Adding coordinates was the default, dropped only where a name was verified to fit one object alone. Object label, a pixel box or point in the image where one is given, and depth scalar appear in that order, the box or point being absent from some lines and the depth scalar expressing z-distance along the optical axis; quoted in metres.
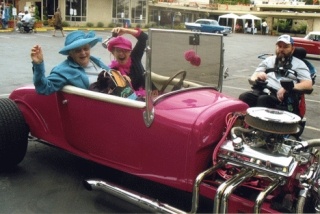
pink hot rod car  2.68
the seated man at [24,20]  22.52
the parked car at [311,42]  19.77
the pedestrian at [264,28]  52.12
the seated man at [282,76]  4.52
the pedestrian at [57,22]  21.96
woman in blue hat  3.39
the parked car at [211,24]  35.49
